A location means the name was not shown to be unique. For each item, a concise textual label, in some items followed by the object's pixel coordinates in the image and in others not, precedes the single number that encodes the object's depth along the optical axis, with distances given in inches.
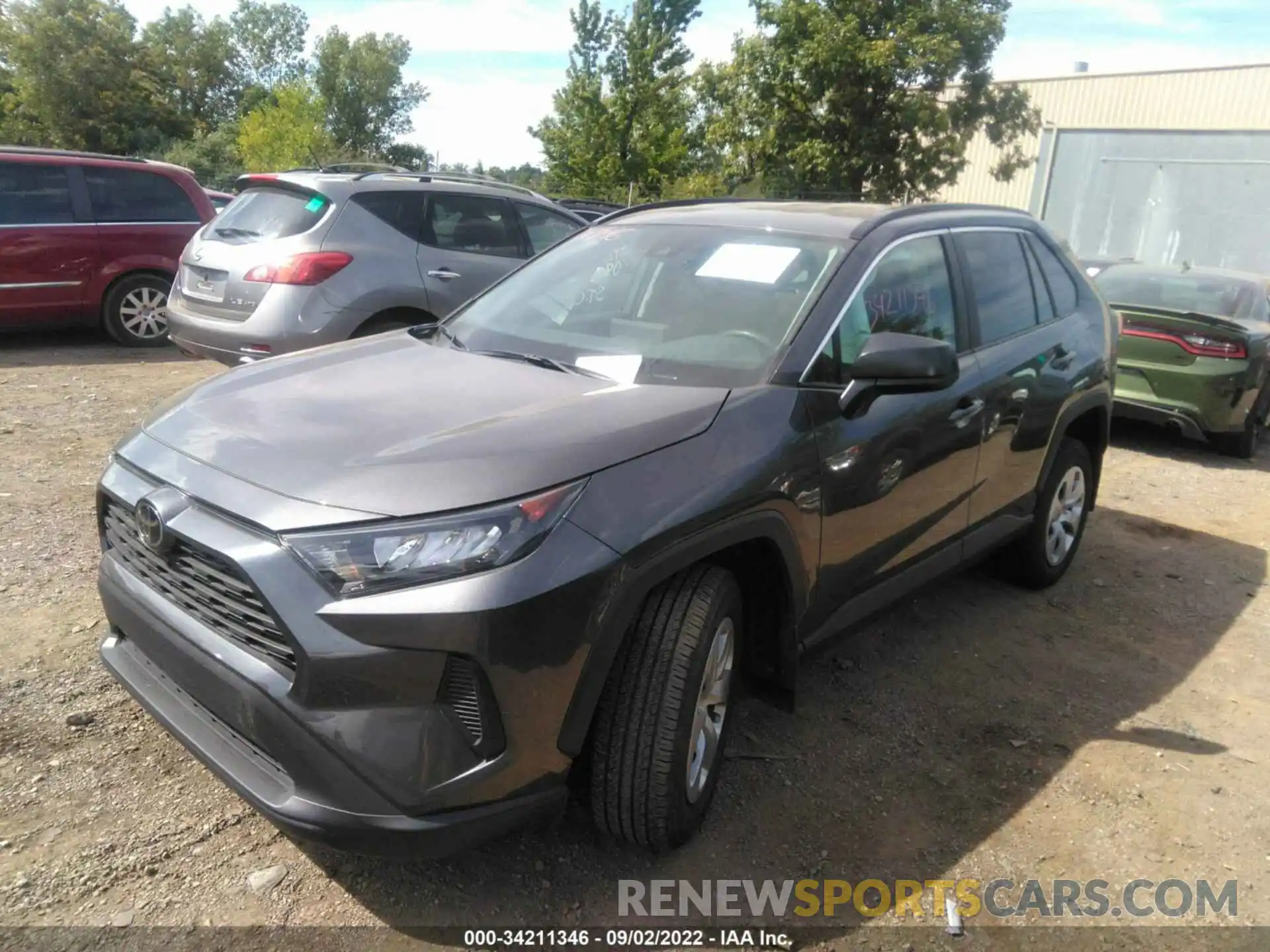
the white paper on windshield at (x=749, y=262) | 125.2
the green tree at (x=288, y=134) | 1514.5
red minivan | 324.8
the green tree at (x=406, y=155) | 2637.8
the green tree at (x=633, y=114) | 1405.0
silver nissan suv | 232.7
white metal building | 759.7
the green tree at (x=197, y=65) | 2381.9
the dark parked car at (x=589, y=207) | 561.0
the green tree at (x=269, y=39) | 3016.7
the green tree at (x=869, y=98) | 927.7
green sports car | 289.1
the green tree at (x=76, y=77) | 1761.8
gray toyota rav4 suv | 79.2
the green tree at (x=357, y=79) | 2723.9
